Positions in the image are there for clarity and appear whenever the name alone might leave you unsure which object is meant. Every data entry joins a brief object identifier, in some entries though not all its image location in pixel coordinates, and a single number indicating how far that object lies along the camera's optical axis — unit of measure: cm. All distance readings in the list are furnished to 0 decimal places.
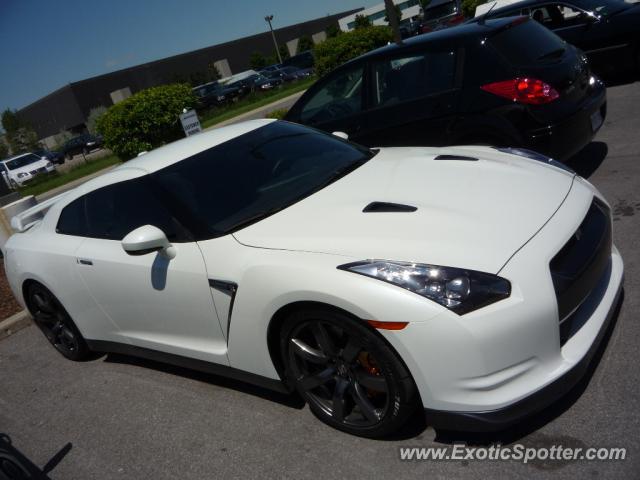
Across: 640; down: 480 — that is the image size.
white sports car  227
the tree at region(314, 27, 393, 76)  1827
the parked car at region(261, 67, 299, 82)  3725
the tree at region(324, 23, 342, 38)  6105
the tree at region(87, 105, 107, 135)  5112
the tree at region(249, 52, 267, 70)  6631
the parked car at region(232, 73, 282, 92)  3627
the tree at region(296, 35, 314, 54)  6869
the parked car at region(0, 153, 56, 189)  2755
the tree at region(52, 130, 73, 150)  5068
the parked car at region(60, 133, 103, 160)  3659
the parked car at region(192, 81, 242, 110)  3596
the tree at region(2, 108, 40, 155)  4741
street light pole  5881
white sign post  981
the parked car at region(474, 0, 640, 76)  819
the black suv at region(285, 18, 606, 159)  478
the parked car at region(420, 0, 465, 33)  2555
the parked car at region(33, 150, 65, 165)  3466
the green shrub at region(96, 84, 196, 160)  1466
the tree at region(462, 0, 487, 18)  3070
